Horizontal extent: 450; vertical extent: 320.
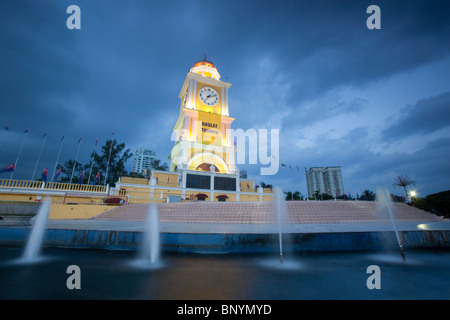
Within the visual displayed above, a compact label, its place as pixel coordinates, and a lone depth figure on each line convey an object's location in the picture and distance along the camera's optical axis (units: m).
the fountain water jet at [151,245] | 5.10
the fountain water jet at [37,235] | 5.93
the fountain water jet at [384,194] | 7.10
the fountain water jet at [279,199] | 5.91
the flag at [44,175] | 18.53
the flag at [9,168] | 16.44
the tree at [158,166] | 46.56
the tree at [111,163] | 37.75
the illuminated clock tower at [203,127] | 31.65
